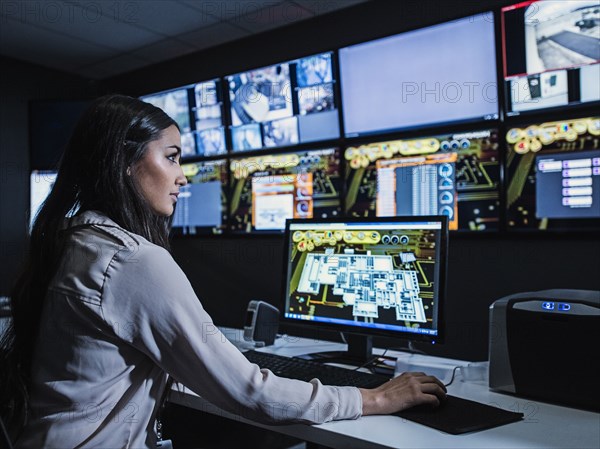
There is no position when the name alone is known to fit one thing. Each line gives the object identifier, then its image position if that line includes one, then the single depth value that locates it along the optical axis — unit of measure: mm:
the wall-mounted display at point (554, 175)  2105
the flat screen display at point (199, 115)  3332
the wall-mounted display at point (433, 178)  2361
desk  1062
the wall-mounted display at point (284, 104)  2854
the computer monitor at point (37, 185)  3752
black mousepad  1127
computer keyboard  1399
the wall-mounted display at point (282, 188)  2889
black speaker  1982
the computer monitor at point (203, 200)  3350
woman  937
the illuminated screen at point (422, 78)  2354
